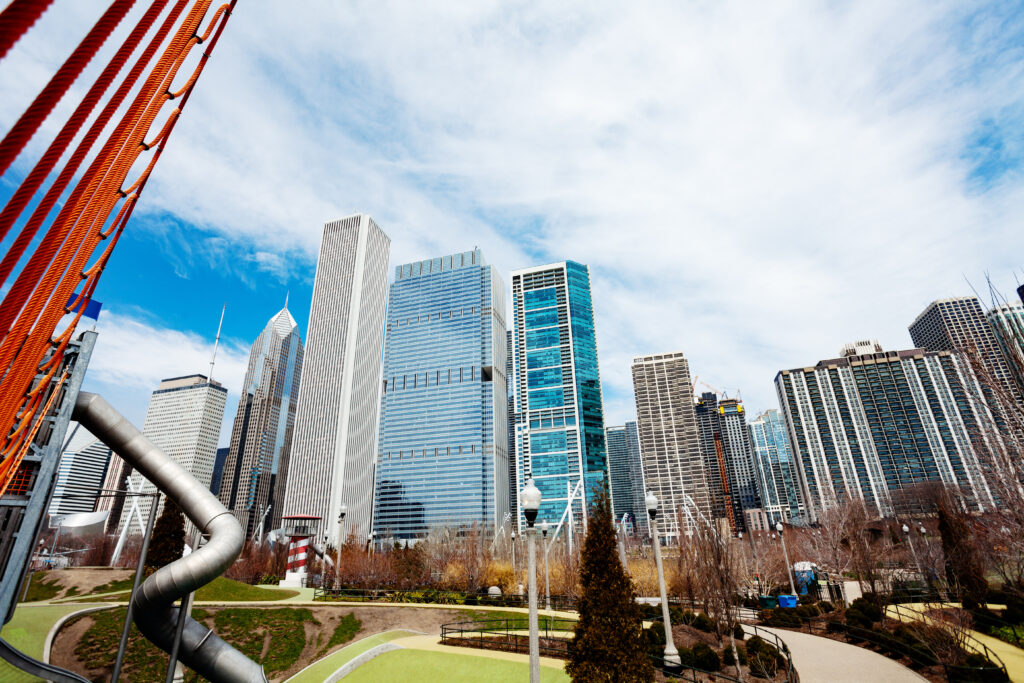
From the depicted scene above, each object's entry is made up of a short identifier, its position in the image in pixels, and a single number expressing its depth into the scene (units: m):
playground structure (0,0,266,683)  2.25
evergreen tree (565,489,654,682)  15.69
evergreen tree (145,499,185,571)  32.19
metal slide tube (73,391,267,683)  11.91
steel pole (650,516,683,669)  17.51
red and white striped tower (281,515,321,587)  47.53
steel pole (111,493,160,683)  13.73
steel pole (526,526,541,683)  11.15
